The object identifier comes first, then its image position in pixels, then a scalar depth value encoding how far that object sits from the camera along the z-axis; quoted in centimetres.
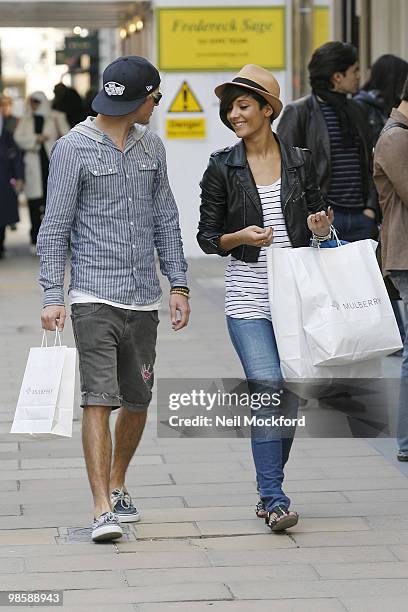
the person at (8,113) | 2391
